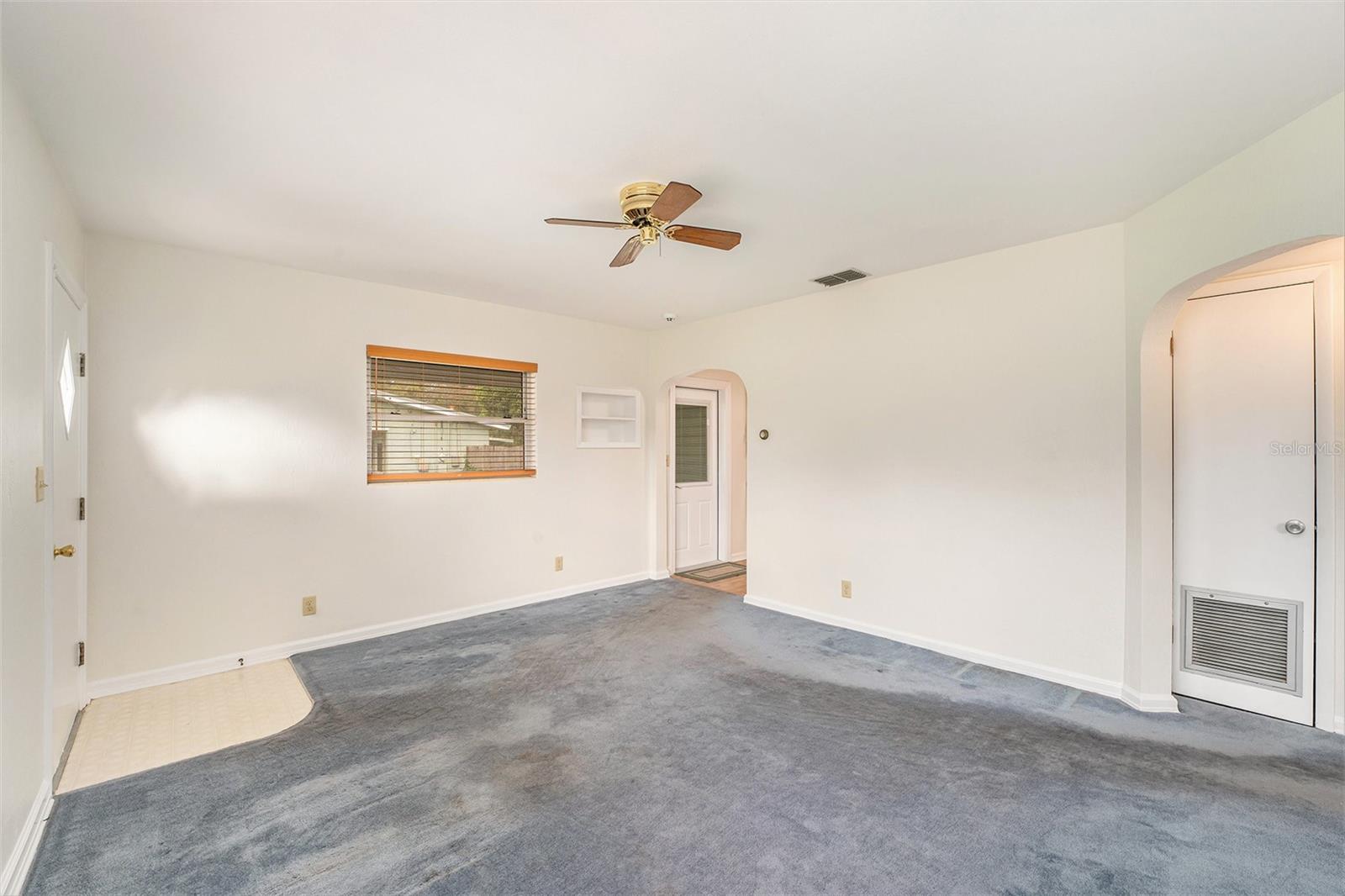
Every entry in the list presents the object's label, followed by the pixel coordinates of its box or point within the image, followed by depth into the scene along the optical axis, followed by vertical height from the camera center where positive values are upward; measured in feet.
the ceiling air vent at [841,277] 13.09 +3.94
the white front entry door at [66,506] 8.01 -0.91
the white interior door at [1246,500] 9.30 -0.91
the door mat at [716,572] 19.95 -4.52
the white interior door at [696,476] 21.25 -1.12
